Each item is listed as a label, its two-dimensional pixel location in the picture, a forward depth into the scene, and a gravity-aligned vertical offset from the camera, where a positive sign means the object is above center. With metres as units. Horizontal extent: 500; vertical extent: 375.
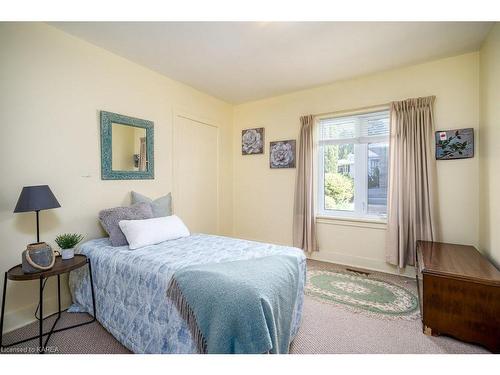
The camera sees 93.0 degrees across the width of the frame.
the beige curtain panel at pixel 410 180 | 2.73 +0.08
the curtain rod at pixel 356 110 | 3.07 +1.06
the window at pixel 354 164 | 3.18 +0.32
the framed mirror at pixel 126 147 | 2.51 +0.47
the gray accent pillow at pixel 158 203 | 2.68 -0.18
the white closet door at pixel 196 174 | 3.37 +0.21
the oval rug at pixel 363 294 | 2.19 -1.14
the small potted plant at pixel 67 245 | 1.92 -0.46
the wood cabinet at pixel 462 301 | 1.66 -0.85
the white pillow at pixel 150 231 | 2.10 -0.40
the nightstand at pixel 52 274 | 1.62 -0.59
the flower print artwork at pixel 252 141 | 4.07 +0.81
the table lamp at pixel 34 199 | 1.75 -0.08
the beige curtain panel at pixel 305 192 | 3.53 -0.08
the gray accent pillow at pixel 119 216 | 2.19 -0.28
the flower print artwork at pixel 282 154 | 3.79 +0.54
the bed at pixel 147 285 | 1.50 -0.73
